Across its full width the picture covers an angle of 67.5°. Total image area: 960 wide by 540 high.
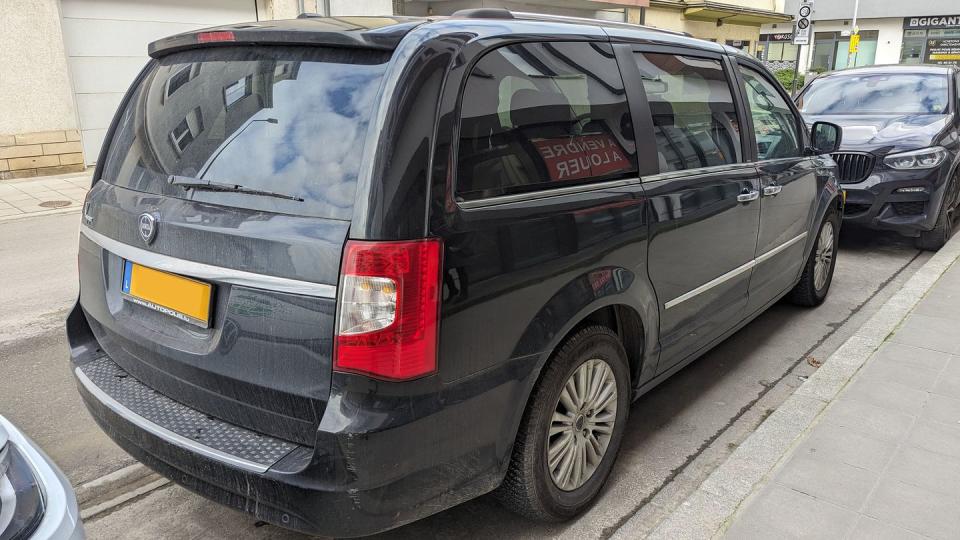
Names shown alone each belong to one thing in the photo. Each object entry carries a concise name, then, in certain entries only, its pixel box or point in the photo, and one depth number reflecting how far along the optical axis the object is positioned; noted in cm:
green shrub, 2871
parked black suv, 661
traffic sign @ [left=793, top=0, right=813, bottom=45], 1312
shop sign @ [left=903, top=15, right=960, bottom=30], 3800
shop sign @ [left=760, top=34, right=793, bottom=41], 3866
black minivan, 197
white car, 165
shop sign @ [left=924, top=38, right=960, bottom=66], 3883
